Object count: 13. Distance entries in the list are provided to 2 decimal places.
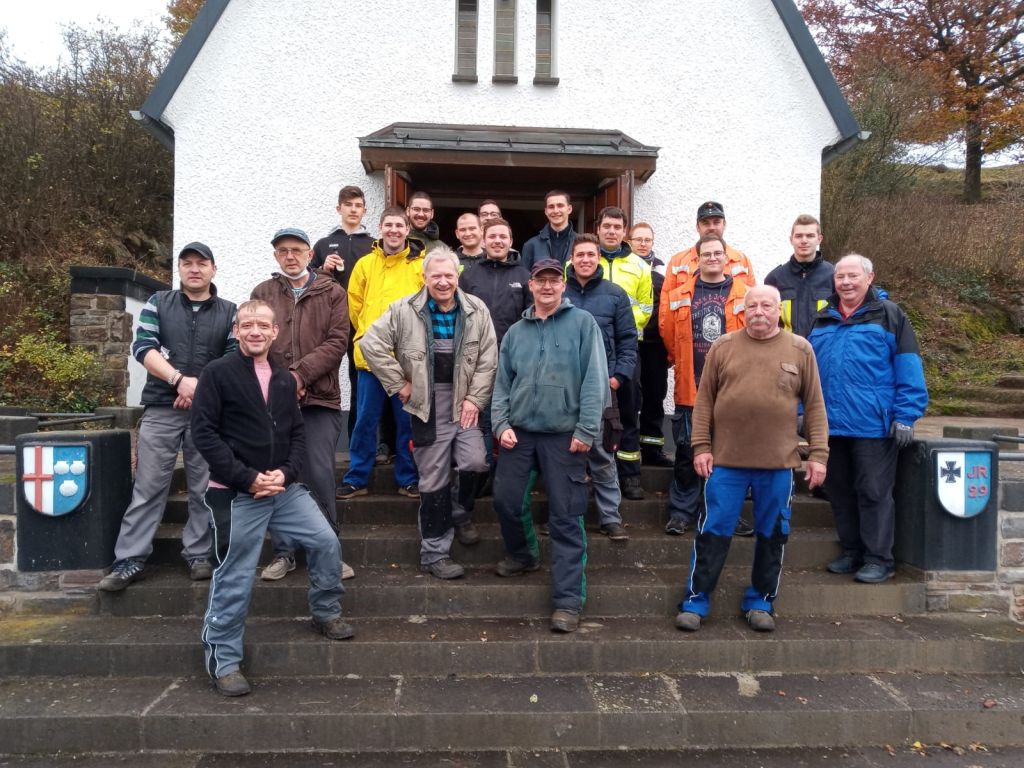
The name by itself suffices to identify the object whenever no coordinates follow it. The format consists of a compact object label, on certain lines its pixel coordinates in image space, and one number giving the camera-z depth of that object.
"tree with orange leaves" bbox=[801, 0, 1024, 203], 17.84
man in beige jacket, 4.05
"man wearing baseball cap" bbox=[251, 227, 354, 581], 3.97
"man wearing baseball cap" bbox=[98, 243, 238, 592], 3.94
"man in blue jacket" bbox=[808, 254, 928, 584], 4.02
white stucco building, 6.68
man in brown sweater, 3.66
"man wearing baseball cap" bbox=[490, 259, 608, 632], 3.77
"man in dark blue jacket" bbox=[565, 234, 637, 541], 4.36
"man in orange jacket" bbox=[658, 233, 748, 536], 4.51
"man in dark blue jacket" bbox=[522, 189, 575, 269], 5.14
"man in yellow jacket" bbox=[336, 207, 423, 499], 4.66
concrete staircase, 3.10
